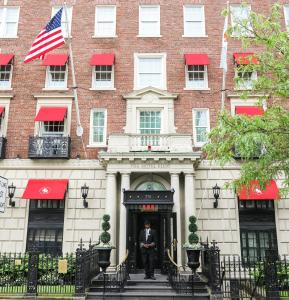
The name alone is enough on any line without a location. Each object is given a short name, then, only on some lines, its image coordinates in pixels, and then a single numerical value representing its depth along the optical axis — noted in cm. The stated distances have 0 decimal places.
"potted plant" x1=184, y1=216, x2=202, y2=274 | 1377
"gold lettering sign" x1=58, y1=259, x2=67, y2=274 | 1298
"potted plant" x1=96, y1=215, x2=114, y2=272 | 1395
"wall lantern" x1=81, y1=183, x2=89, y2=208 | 1930
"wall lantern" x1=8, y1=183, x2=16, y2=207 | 1948
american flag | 1833
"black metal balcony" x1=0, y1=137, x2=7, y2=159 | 2016
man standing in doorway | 1458
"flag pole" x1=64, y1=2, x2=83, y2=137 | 1984
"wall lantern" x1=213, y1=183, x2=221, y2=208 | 1930
